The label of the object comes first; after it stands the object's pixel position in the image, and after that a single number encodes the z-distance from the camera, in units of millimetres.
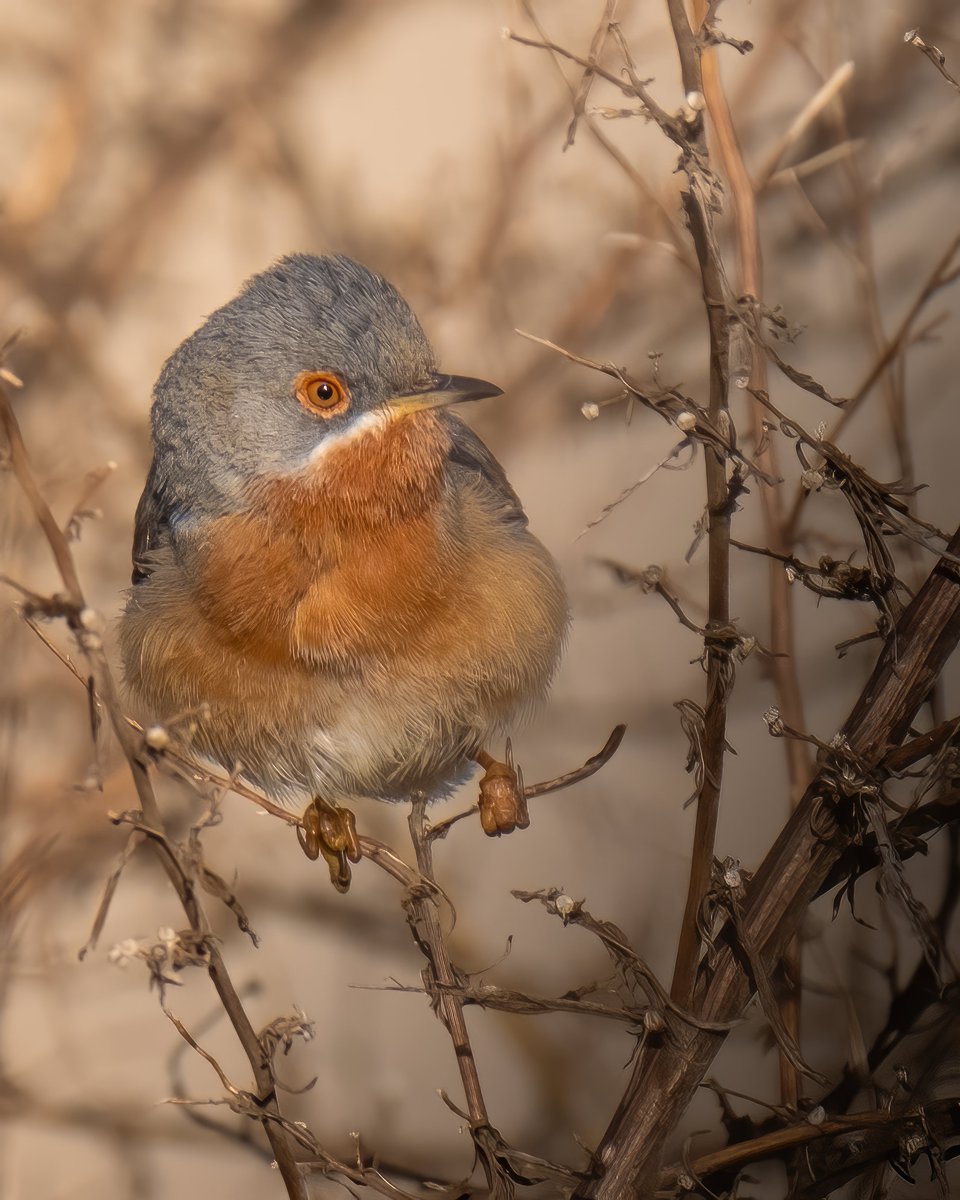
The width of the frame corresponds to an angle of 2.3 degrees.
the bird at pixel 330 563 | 2413
